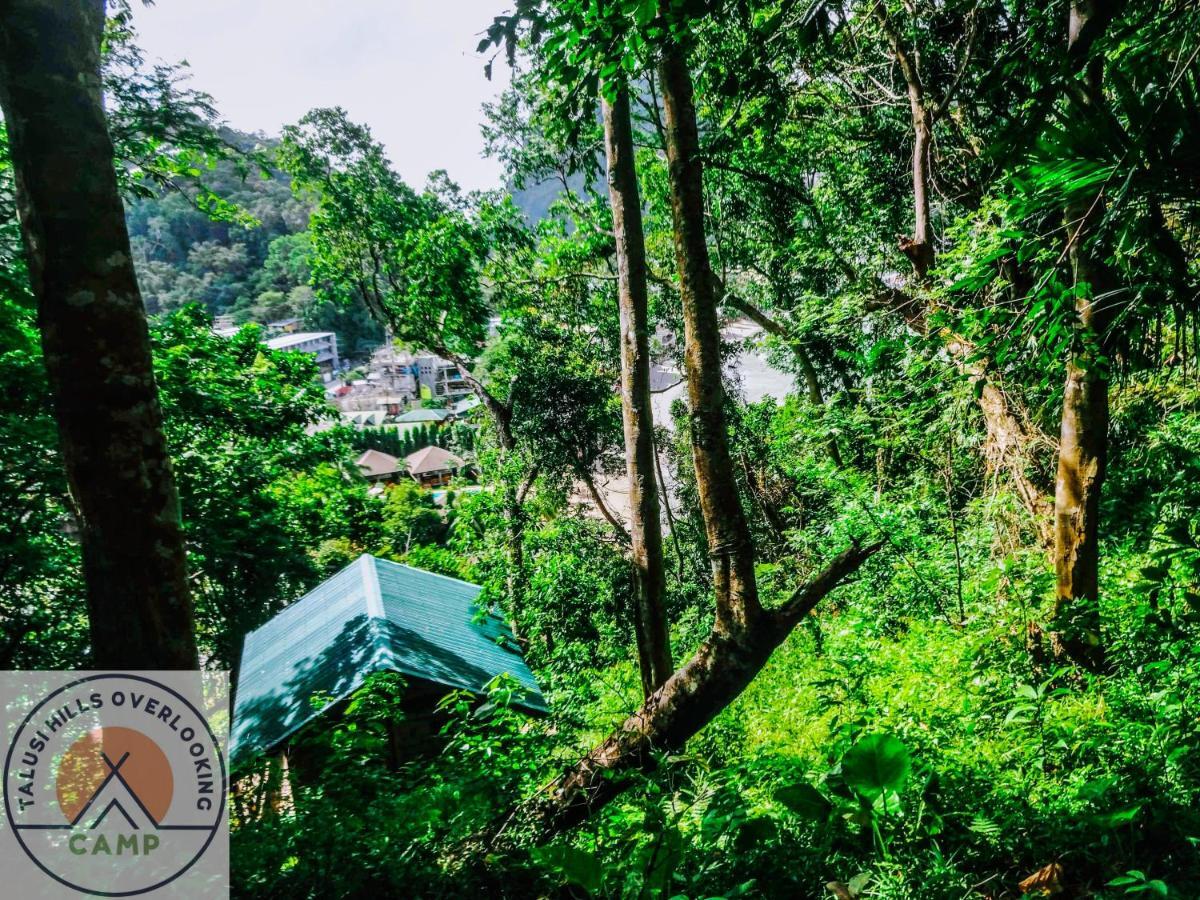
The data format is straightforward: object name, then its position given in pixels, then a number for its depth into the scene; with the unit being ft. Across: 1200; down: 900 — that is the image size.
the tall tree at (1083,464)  9.27
